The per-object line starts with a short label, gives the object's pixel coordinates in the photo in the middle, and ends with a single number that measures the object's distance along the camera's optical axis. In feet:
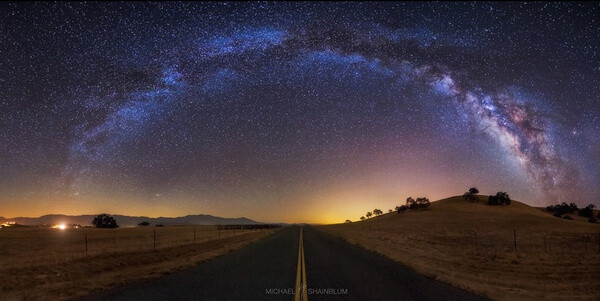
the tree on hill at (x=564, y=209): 410.27
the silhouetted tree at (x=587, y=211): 379.76
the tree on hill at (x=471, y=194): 469.20
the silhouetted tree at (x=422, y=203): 500.74
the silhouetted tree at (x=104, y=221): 452.76
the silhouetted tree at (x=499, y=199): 417.12
